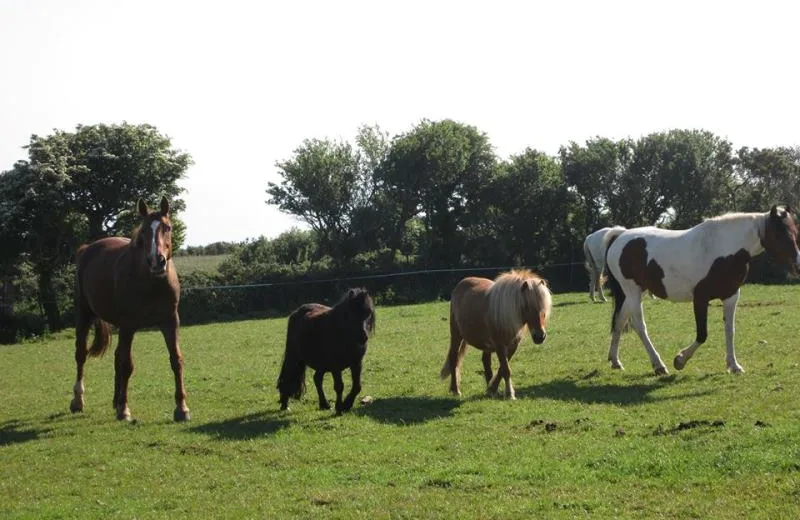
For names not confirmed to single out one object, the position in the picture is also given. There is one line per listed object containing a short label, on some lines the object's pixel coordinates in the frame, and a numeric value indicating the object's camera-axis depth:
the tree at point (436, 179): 43.72
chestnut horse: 11.09
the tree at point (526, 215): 42.34
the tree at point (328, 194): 43.28
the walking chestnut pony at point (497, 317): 11.25
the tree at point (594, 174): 43.34
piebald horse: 12.48
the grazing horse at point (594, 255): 27.19
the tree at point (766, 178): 43.06
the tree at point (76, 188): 34.25
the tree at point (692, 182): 43.22
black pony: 10.92
